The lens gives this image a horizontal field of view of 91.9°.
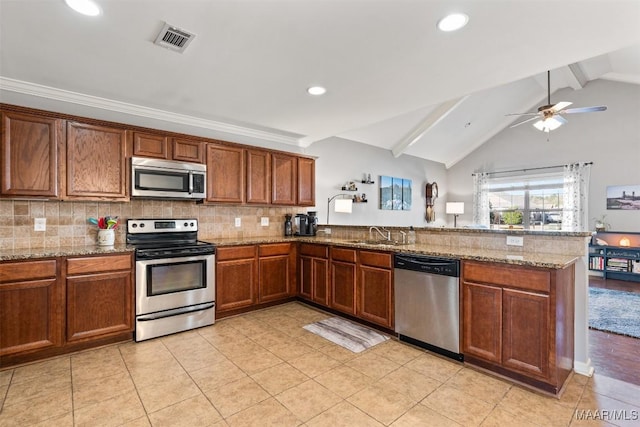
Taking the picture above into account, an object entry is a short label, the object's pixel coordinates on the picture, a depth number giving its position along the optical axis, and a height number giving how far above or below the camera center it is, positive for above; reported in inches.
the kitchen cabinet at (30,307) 94.3 -29.8
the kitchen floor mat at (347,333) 113.3 -48.1
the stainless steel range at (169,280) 117.4 -27.0
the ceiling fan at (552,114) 163.9 +53.9
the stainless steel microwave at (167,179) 125.7 +14.6
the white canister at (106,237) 122.0 -9.5
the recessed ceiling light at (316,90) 116.1 +46.7
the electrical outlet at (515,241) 104.0 -9.6
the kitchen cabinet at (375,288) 119.4 -30.3
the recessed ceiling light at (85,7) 68.6 +46.8
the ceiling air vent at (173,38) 79.0 +46.6
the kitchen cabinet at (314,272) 147.9 -29.8
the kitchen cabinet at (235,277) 138.6 -29.9
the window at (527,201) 279.3 +10.7
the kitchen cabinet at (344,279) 134.0 -29.7
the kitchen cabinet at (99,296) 104.7 -29.5
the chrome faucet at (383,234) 142.7 -9.8
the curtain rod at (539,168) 256.6 +40.5
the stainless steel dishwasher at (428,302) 100.1 -30.9
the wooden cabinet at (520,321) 81.3 -30.7
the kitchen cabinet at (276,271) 152.3 -29.8
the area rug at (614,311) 130.0 -49.0
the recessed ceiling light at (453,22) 72.5 +46.0
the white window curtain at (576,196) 255.8 +13.6
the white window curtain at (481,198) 320.2 +15.0
